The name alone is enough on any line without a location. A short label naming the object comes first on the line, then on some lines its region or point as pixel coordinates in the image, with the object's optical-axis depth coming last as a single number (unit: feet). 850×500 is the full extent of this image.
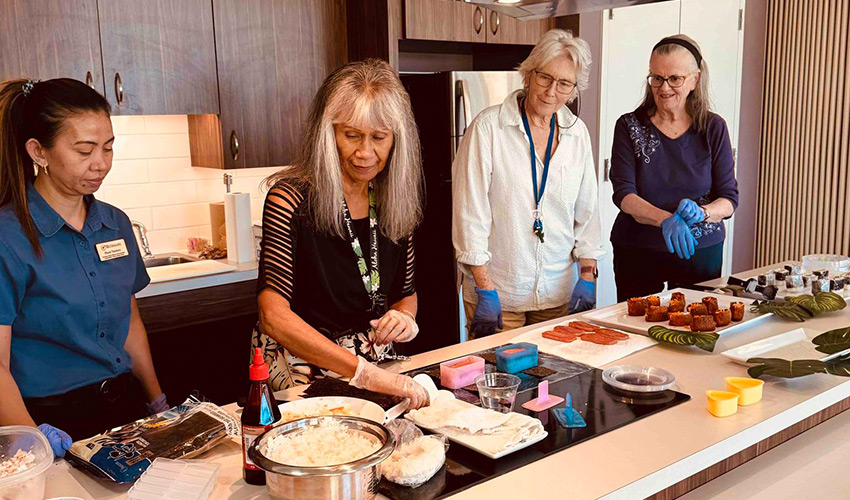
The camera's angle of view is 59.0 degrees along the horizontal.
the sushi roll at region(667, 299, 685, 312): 7.50
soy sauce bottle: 4.30
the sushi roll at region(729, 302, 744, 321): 7.43
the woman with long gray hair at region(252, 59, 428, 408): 6.02
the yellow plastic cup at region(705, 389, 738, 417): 5.26
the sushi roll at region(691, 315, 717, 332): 7.02
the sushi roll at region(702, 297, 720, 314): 7.45
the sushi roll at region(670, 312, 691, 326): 7.18
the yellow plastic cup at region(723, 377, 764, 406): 5.50
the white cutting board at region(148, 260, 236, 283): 10.41
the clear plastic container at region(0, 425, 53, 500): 3.96
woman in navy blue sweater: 9.48
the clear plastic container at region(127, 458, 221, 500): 4.14
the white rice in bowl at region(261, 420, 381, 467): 4.02
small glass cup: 5.33
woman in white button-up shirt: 8.76
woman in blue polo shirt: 6.06
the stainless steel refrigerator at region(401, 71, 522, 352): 12.60
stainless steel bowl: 3.79
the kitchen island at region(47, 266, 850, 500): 4.31
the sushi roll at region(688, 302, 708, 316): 7.24
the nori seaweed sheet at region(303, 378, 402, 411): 5.18
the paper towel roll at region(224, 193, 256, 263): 11.34
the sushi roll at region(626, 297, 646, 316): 7.69
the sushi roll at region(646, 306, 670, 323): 7.45
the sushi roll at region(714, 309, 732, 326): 7.24
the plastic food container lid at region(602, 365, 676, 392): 5.69
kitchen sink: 11.83
